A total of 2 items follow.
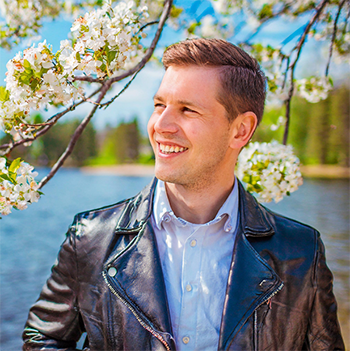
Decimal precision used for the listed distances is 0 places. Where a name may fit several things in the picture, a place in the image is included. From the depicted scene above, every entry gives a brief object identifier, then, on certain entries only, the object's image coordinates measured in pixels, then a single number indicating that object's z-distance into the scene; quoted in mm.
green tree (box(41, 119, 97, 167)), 47808
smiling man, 629
